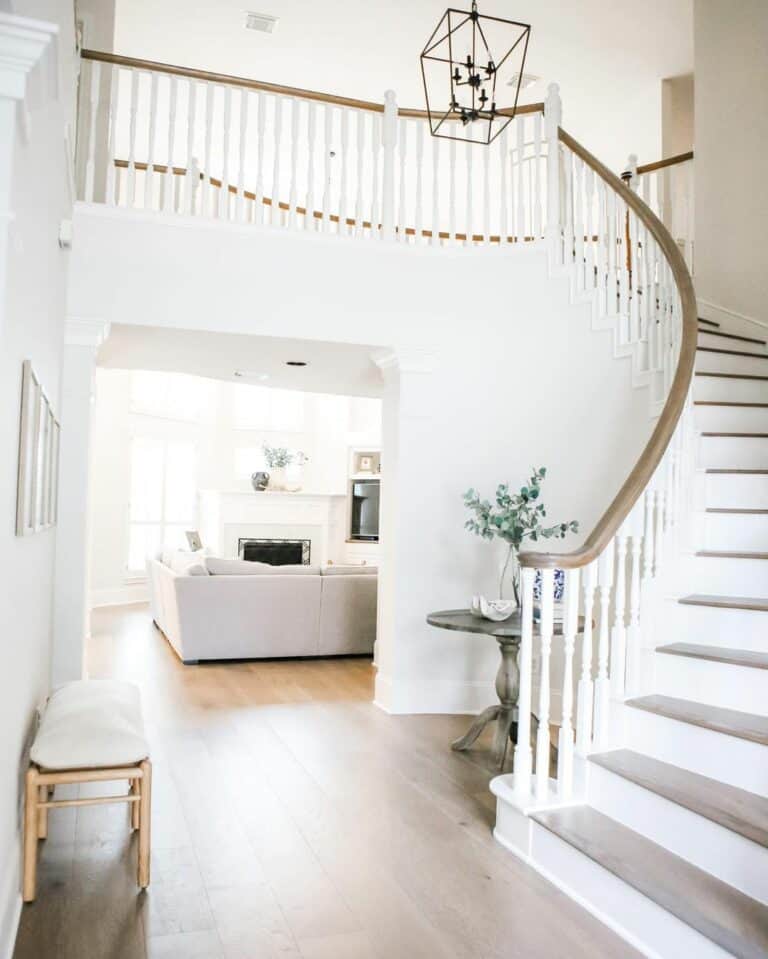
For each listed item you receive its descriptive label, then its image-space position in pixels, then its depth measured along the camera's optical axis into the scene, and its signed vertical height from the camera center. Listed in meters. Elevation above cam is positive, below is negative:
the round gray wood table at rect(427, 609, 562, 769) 4.05 -0.85
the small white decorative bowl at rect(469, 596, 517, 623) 4.21 -0.49
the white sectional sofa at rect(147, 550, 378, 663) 6.25 -0.79
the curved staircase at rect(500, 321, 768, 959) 2.28 -0.87
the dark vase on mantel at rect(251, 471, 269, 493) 11.06 +0.37
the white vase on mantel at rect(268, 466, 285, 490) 11.19 +0.41
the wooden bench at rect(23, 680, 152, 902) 2.54 -0.81
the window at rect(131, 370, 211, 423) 10.27 +1.44
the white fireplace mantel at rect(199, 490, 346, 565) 10.73 -0.15
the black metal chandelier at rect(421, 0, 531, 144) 6.54 +3.88
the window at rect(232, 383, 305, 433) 11.45 +1.40
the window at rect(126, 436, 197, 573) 10.17 +0.12
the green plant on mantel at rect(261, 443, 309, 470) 11.23 +0.71
